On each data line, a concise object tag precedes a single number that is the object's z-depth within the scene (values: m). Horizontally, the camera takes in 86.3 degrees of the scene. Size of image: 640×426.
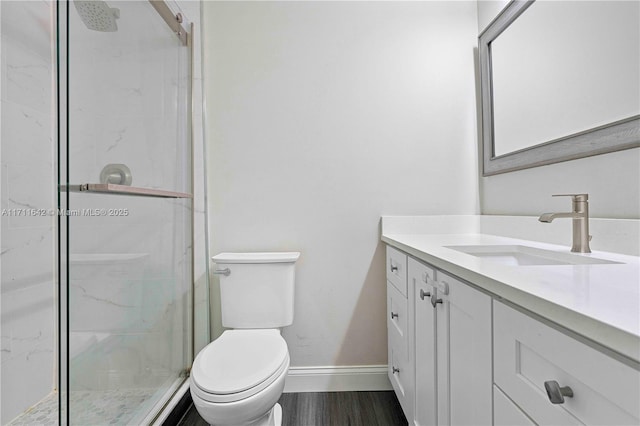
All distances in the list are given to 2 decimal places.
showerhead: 0.98
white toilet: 1.11
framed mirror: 1.07
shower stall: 0.95
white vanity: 0.46
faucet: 1.09
